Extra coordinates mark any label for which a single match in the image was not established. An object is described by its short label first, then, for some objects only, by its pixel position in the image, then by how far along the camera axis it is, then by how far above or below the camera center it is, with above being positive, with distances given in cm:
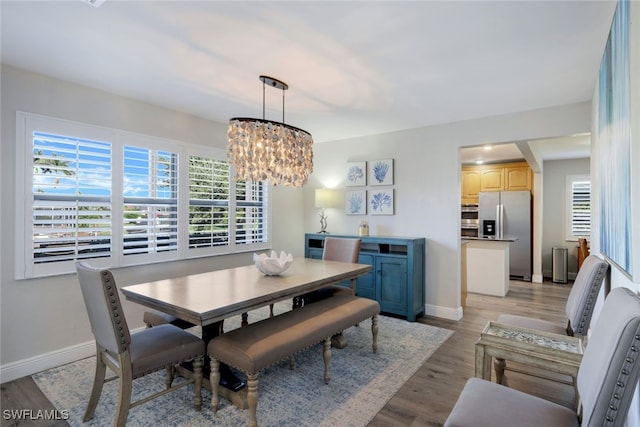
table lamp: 493 +25
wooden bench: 194 -83
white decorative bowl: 279 -43
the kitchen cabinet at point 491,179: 671 +75
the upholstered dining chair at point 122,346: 182 -82
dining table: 195 -54
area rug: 207 -129
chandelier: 256 +53
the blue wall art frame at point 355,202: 479 +19
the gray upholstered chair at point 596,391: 98 -58
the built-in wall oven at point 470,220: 696 -10
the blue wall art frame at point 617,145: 147 +38
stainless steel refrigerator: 626 -15
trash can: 623 -94
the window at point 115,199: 271 +14
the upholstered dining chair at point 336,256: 349 -48
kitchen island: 515 -81
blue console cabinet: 395 -75
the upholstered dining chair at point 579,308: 205 -61
